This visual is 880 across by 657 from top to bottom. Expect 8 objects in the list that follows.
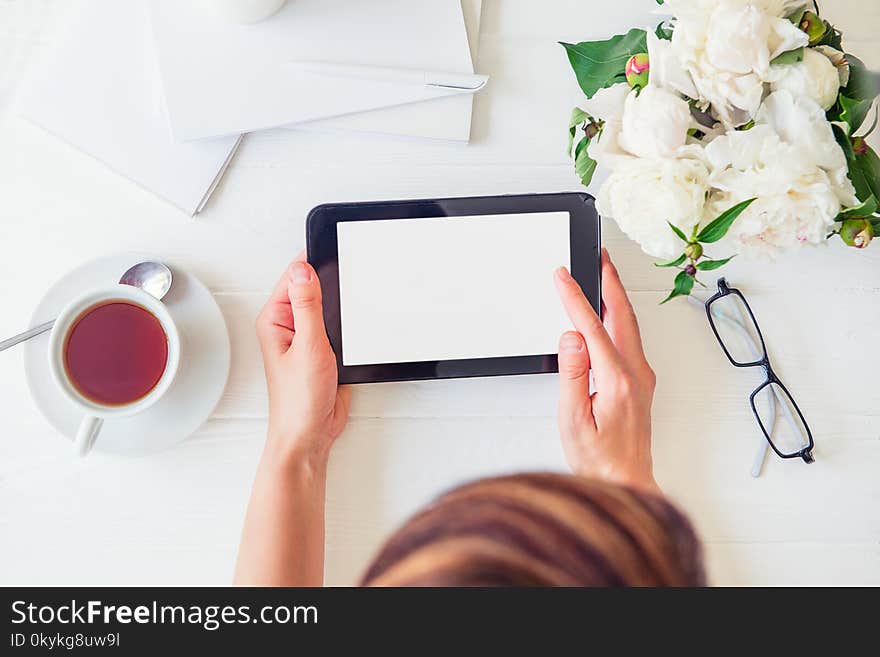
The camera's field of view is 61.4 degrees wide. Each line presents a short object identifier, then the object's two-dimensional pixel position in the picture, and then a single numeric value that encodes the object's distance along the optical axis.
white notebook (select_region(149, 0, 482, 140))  0.61
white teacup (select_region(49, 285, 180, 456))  0.55
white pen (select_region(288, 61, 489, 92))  0.62
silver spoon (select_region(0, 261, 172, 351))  0.61
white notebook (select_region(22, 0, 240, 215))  0.62
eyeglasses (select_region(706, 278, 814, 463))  0.65
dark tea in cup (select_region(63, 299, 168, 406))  0.57
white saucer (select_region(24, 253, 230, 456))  0.60
